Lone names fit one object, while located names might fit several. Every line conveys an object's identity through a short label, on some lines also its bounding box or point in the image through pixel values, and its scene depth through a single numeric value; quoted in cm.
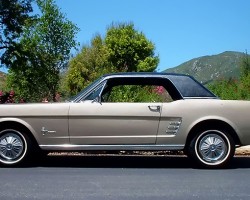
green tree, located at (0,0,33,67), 2659
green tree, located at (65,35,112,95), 4759
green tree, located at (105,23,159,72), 4962
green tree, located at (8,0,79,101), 2361
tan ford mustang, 827
